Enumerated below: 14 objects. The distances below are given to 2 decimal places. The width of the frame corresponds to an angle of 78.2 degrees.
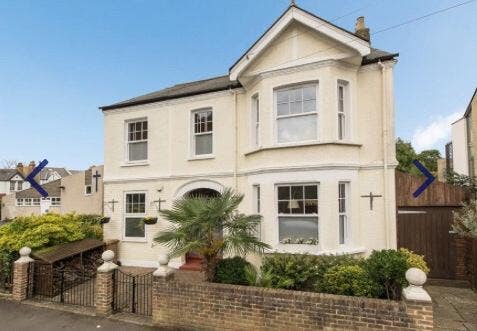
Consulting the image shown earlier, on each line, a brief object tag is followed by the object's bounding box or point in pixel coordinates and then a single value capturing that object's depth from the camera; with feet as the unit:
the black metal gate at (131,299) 24.32
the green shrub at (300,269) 22.56
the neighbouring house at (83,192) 62.49
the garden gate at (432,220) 30.40
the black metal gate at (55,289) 26.94
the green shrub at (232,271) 21.97
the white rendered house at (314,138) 27.58
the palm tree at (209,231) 22.29
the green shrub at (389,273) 18.97
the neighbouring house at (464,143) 44.50
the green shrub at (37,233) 30.30
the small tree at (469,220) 22.03
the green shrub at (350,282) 19.38
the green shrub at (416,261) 23.80
